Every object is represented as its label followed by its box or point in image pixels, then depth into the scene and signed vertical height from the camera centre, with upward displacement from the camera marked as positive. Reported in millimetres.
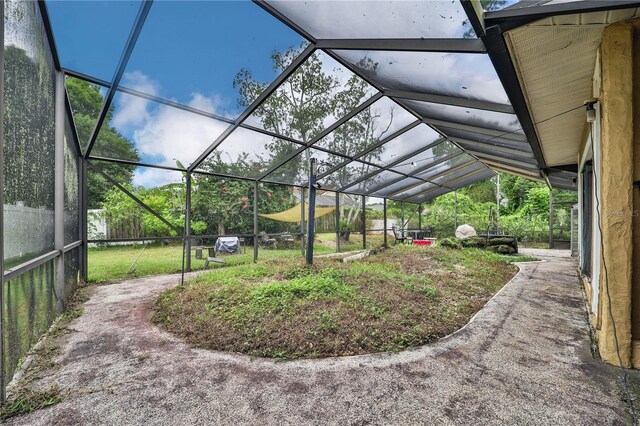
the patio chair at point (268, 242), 8356 -898
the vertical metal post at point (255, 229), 7102 -402
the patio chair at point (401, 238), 11061 -1067
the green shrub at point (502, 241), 9336 -997
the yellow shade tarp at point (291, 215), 8680 -58
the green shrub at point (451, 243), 8919 -1019
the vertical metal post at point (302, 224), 8396 -337
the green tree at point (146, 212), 6848 +124
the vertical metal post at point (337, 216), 9109 -121
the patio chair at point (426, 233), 13212 -984
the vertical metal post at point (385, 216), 11034 -161
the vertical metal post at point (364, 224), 10099 -420
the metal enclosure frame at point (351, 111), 1839 +1294
